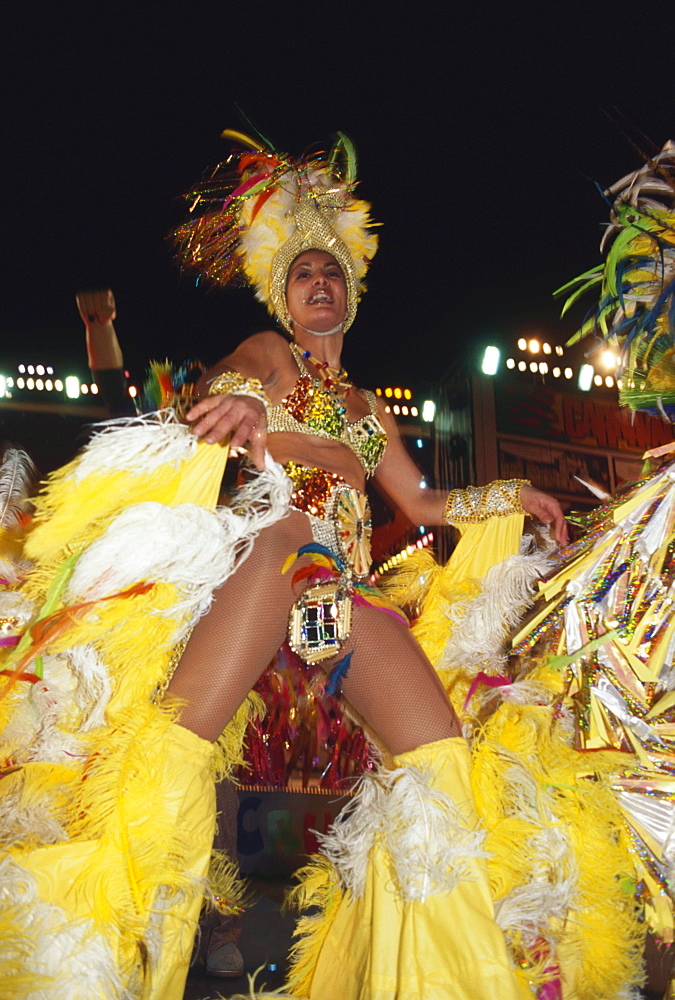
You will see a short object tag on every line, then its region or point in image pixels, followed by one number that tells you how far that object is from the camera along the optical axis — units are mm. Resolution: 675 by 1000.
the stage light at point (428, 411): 10945
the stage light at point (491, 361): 10164
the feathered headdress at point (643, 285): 2135
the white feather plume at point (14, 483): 2957
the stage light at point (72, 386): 9586
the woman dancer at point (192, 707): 1670
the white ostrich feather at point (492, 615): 2389
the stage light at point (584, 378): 10594
